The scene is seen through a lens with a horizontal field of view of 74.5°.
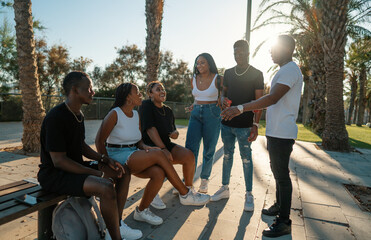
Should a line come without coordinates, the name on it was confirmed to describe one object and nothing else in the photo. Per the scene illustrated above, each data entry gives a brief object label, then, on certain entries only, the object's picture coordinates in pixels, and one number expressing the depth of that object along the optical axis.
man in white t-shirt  2.51
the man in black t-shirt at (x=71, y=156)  2.07
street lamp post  8.72
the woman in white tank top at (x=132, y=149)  2.79
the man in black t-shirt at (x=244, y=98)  3.31
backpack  2.08
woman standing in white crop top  3.59
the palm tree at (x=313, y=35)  13.78
